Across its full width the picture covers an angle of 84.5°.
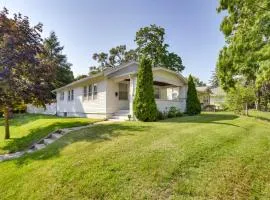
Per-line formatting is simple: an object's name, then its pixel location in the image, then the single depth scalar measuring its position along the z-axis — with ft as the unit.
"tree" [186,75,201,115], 37.09
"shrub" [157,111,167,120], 30.99
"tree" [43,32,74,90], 104.54
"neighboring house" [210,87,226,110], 104.65
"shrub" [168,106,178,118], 33.22
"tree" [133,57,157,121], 28.66
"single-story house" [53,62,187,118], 34.74
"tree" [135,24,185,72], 89.72
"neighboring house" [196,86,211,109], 87.78
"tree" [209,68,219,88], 179.68
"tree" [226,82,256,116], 38.81
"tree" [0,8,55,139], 24.27
